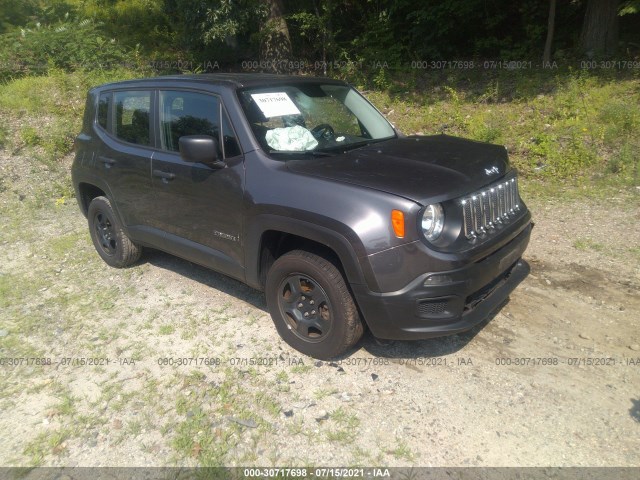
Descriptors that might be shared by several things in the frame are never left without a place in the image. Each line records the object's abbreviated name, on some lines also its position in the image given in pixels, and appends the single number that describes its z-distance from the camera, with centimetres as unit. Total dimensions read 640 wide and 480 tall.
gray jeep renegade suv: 300
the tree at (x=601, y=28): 929
